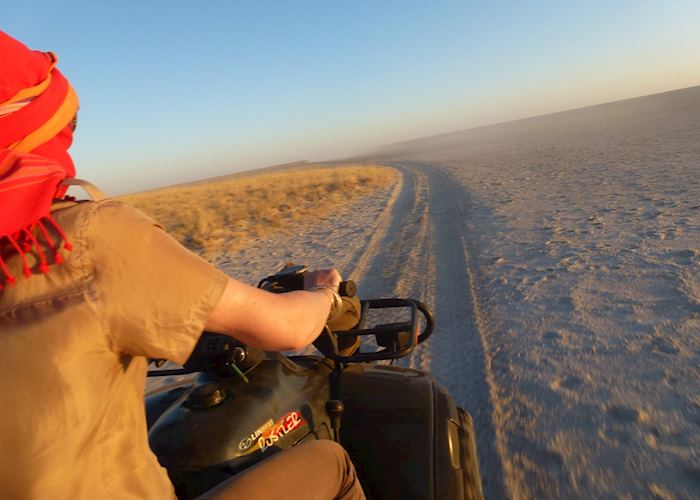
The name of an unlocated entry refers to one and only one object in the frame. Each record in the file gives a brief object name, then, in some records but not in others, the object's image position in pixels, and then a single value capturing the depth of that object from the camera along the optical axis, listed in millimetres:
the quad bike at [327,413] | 1639
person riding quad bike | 871
